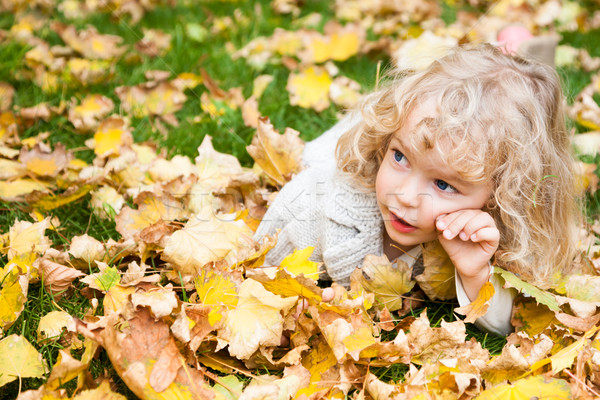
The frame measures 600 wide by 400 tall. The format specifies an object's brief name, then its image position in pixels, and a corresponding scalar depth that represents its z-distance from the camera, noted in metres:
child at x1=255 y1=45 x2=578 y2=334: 1.12
